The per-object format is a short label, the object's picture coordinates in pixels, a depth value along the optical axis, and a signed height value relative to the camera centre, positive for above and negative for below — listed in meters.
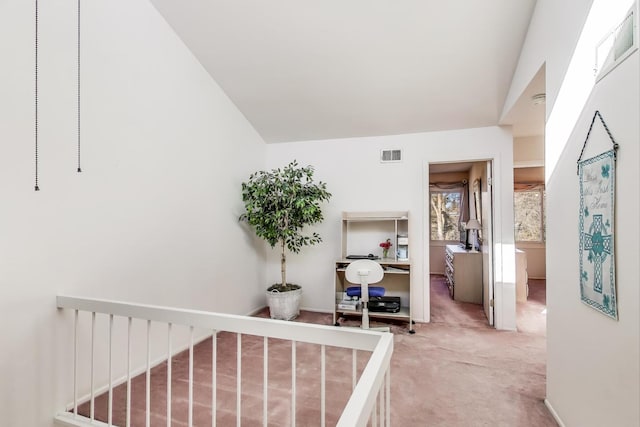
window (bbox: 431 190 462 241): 6.65 +0.10
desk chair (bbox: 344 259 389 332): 3.17 -0.57
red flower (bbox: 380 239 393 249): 3.82 -0.32
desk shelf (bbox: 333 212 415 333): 3.74 -0.30
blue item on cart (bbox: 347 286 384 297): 3.50 -0.82
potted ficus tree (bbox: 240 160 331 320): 3.54 +0.10
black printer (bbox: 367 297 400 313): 3.52 -0.97
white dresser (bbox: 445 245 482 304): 4.59 -0.86
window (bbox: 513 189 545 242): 6.22 +0.07
